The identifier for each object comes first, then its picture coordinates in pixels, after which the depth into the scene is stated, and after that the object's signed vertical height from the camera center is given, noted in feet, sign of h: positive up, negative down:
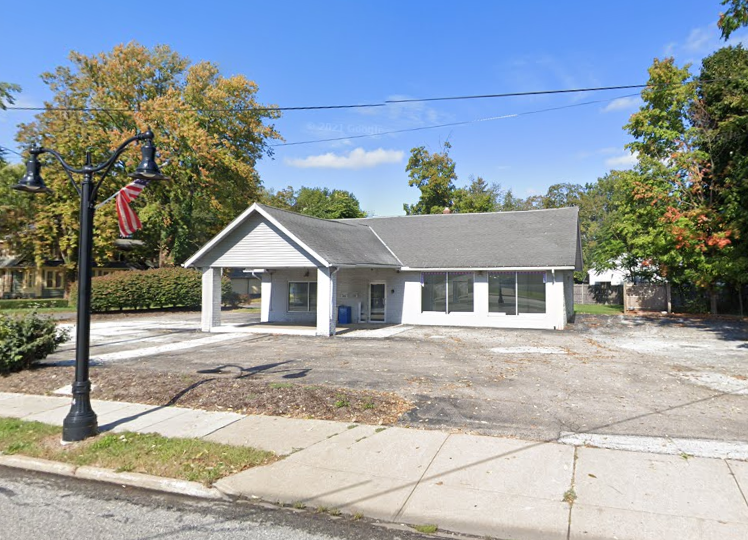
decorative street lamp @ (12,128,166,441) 22.09 +0.50
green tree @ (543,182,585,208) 257.55 +48.85
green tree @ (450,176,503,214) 162.20 +27.75
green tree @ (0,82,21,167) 72.21 +28.69
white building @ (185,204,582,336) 63.21 +2.28
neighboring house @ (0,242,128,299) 147.43 +0.66
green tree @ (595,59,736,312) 65.67 +16.24
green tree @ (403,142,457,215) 169.25 +37.62
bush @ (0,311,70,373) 35.17 -4.56
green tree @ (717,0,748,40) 52.21 +29.50
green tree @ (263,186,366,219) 157.69 +32.67
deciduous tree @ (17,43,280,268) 109.29 +33.49
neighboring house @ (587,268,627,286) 148.07 +2.48
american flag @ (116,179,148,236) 31.24 +4.87
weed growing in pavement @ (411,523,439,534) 14.48 -7.43
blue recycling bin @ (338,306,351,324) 77.15 -5.07
